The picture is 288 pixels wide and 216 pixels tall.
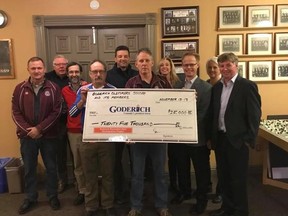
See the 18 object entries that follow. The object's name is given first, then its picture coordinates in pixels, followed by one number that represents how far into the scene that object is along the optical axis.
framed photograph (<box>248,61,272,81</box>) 3.62
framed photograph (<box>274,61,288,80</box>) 3.62
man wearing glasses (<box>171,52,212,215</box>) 2.53
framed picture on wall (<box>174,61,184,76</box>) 3.63
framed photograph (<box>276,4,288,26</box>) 3.54
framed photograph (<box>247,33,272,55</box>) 3.58
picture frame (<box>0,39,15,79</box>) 3.55
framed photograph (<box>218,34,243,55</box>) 3.57
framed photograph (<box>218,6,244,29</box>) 3.53
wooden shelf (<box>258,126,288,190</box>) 2.80
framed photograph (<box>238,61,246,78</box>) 3.62
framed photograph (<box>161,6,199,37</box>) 3.52
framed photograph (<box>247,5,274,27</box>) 3.54
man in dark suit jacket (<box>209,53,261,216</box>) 2.27
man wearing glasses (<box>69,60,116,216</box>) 2.51
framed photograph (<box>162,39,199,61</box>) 3.57
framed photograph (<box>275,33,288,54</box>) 3.57
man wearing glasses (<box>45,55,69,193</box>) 3.14
